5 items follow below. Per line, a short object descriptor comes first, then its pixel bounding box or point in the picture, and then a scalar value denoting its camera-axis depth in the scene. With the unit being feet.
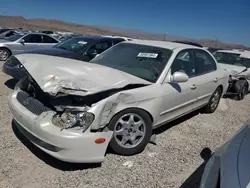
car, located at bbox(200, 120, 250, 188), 4.02
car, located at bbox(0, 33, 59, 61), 28.88
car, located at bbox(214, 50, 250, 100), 18.93
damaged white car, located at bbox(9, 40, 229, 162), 6.92
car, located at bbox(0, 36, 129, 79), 15.34
